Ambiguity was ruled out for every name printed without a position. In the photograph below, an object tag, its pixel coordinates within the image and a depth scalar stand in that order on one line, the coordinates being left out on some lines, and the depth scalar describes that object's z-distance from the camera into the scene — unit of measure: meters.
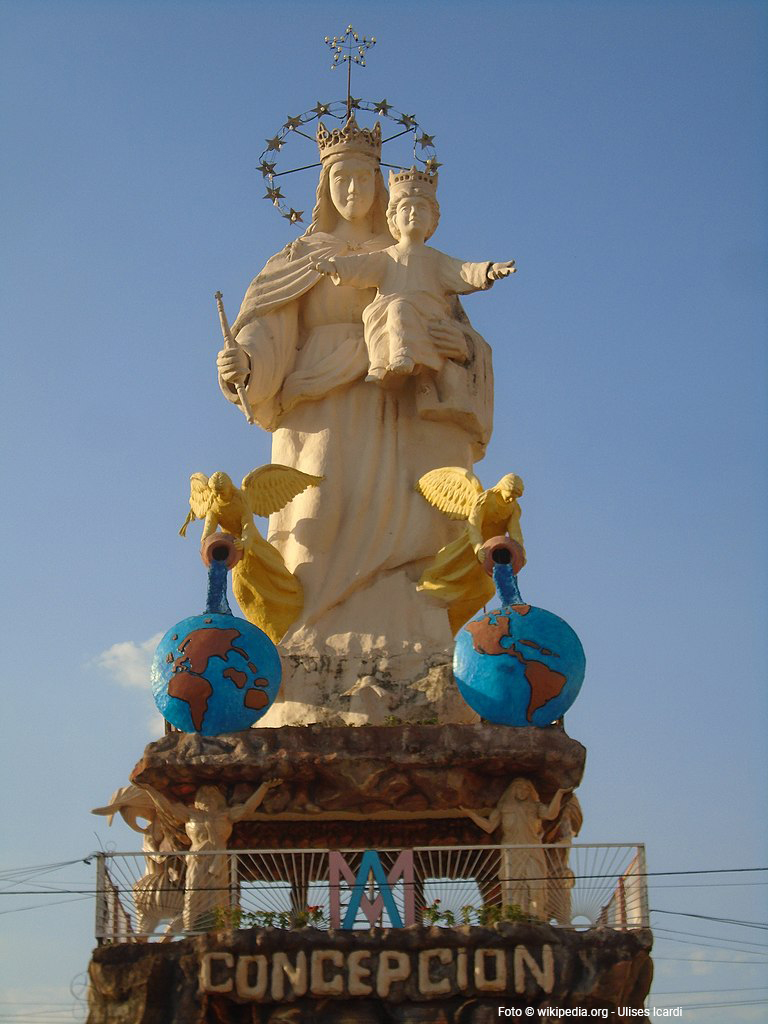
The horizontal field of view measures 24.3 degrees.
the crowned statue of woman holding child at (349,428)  19.77
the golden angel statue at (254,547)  19.72
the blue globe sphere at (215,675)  17.77
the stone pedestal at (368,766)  17.42
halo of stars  23.30
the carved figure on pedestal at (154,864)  16.95
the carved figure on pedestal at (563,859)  16.91
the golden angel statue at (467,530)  19.50
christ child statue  20.89
